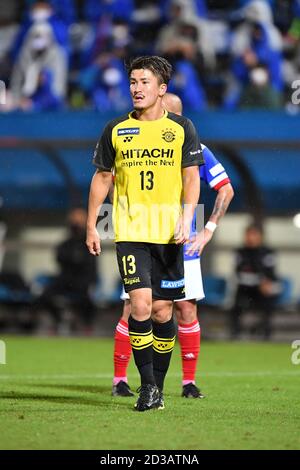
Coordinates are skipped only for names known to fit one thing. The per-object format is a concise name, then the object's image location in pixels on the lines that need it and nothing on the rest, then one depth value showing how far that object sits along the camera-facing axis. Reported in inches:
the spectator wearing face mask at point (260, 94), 619.5
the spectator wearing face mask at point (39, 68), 653.9
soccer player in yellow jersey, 276.4
